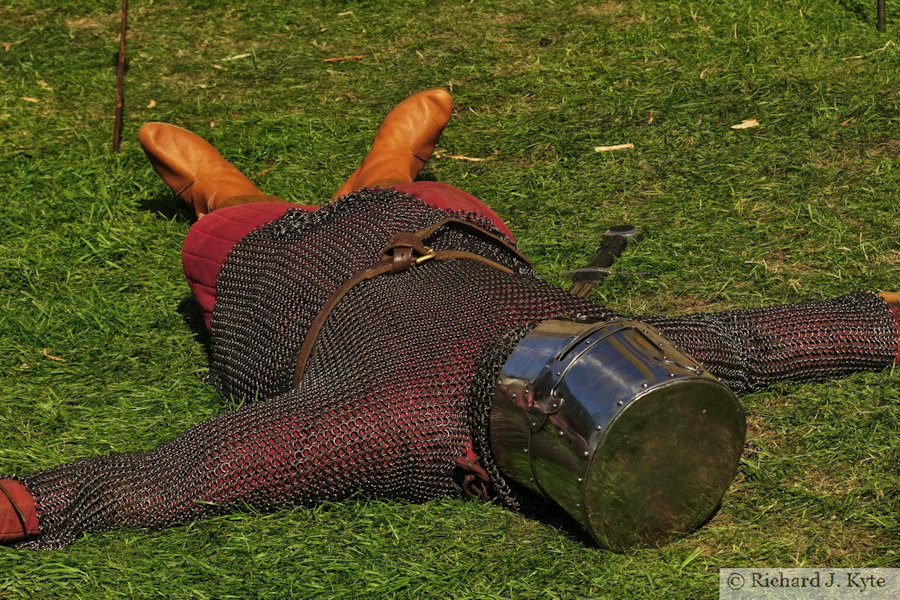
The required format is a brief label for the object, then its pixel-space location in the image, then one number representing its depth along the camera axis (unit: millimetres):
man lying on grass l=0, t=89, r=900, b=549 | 5266
